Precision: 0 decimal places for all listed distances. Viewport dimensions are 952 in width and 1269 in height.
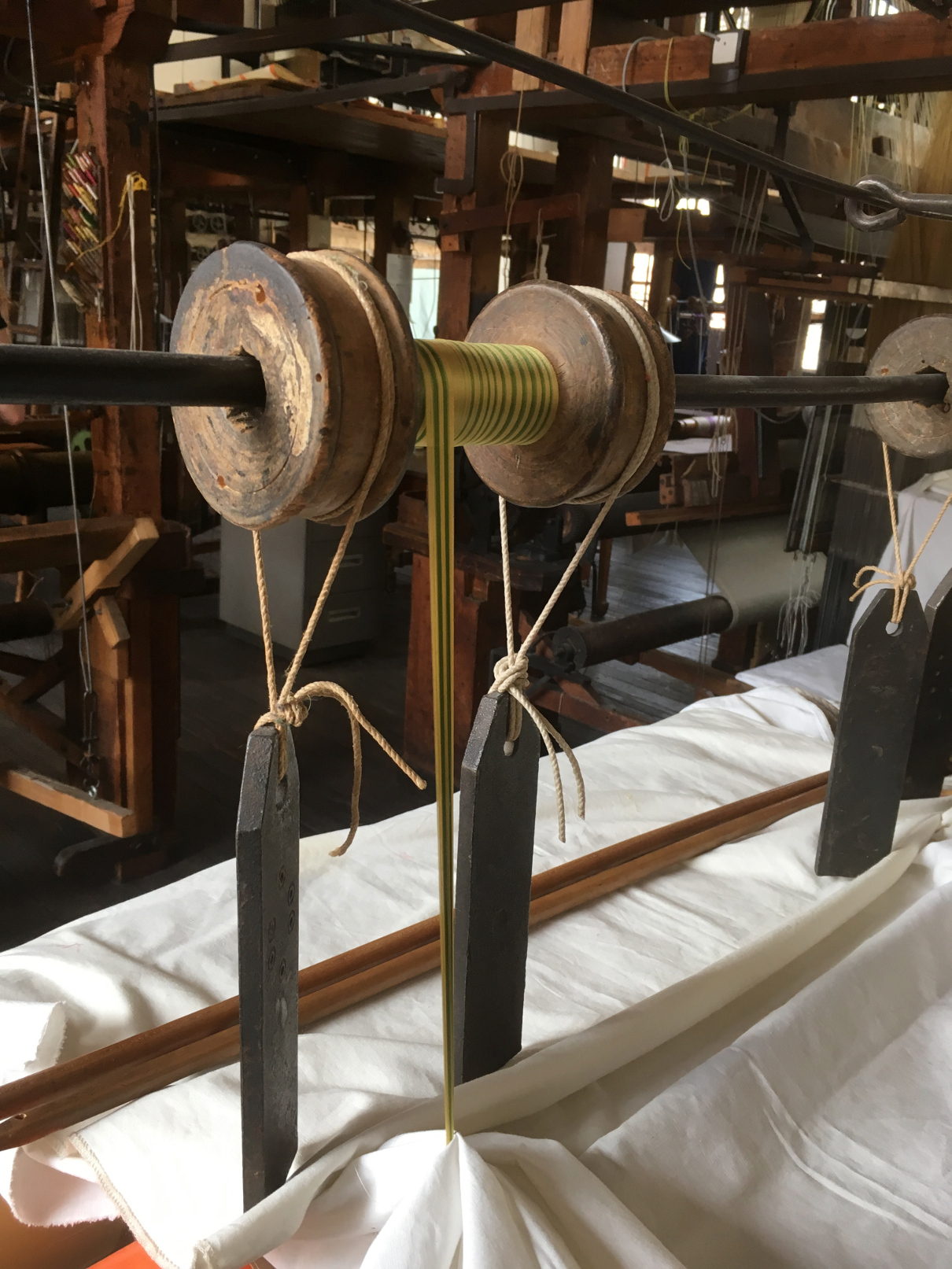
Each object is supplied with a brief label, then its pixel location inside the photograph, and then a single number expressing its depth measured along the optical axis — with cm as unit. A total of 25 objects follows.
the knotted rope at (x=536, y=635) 67
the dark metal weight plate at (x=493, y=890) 74
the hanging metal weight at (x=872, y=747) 116
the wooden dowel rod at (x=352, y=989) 75
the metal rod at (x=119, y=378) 45
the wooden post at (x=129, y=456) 221
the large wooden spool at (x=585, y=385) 65
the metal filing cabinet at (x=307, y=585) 425
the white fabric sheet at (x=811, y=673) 211
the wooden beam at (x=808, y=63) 178
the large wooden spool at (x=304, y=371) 49
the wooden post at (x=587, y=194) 281
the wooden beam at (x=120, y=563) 239
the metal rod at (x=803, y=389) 79
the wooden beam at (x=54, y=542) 227
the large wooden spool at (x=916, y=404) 108
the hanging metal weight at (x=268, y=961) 61
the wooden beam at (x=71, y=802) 251
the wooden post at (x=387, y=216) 492
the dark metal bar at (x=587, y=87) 84
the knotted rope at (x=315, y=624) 50
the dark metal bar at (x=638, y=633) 271
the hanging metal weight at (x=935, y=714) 128
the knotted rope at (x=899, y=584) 112
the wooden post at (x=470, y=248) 262
